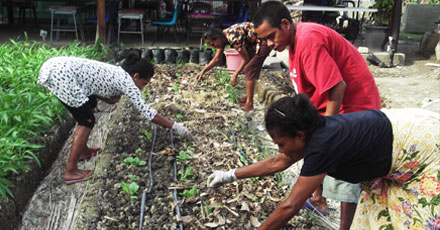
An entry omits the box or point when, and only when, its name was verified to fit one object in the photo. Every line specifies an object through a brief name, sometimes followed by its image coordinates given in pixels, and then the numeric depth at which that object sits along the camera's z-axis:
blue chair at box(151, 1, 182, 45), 8.50
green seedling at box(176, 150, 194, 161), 3.62
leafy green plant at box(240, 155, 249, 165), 3.67
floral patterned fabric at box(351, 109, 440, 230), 1.82
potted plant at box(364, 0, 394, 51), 8.99
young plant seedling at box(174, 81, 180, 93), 5.71
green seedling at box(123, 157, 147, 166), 3.45
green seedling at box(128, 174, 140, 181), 3.20
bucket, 6.75
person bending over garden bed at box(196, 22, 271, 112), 4.86
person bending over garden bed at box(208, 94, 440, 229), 1.77
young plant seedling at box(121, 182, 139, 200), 2.98
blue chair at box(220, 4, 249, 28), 9.05
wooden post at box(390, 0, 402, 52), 8.90
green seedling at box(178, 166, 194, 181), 3.29
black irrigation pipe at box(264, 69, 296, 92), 6.21
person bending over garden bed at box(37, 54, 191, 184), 3.37
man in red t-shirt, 2.31
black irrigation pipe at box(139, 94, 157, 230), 2.73
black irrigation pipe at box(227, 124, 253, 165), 3.72
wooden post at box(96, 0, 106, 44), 7.53
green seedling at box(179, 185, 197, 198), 3.01
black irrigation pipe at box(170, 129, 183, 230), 2.69
